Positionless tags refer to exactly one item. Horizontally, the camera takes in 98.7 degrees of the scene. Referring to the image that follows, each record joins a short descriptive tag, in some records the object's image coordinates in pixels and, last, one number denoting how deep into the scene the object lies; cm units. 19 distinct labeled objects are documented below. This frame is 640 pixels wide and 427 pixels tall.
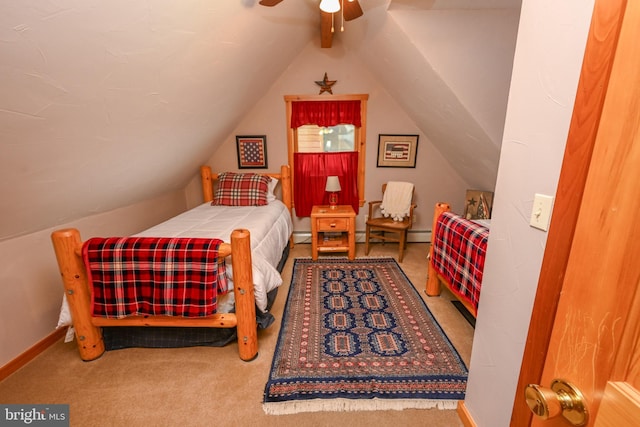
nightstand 303
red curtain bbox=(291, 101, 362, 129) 332
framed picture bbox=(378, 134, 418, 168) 343
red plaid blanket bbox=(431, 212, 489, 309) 164
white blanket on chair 329
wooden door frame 41
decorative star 325
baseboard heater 370
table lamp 318
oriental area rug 145
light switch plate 81
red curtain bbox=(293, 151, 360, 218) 349
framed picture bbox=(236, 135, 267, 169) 344
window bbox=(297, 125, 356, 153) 347
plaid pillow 314
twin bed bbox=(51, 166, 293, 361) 152
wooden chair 310
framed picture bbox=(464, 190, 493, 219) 303
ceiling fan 168
